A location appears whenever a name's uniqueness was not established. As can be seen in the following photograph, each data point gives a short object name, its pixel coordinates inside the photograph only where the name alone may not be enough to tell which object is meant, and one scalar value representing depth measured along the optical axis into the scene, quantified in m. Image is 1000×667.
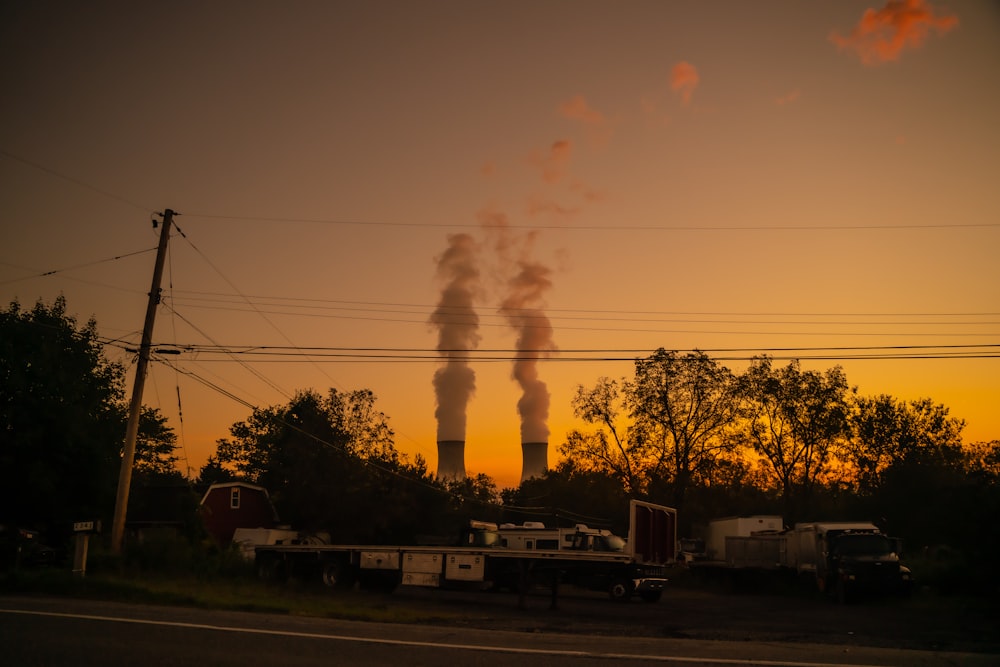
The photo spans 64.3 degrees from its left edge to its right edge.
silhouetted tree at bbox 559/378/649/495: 54.62
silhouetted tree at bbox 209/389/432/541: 56.03
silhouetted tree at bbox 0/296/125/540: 37.12
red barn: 56.22
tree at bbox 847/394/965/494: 65.56
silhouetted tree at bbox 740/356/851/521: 55.25
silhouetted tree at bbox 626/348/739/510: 53.41
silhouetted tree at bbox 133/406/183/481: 64.50
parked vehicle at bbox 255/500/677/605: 23.02
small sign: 22.03
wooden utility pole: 25.19
